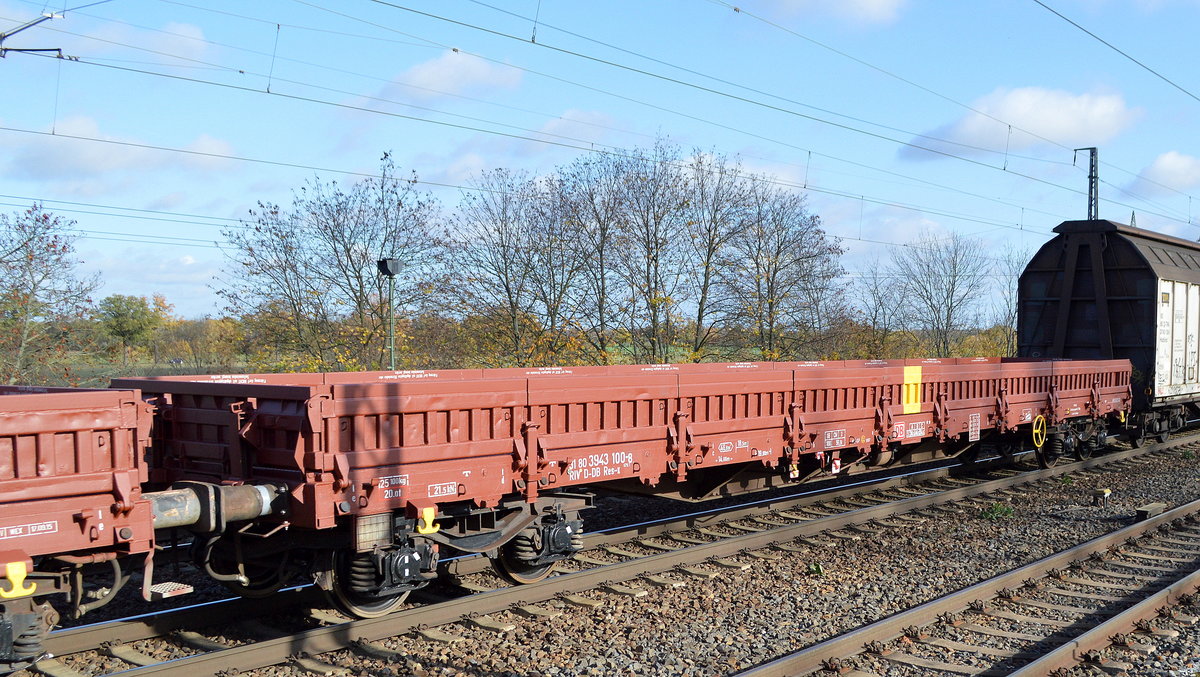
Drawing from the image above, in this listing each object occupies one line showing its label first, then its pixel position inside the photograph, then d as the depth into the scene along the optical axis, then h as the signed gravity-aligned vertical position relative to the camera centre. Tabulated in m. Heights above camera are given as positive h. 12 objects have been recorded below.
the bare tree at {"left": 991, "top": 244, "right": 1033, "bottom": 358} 35.94 +0.41
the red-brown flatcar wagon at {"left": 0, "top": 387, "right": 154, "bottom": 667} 4.91 -0.99
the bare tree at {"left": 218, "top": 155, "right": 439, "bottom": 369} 21.05 +0.88
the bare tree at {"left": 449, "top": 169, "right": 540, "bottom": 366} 22.53 +1.01
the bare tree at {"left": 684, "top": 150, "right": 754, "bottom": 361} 24.11 +2.81
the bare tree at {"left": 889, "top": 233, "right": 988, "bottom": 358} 40.84 +1.36
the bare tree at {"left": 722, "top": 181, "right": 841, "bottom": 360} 24.42 +1.63
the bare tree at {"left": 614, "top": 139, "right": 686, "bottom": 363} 23.38 +2.15
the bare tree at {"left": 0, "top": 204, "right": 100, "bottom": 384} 16.23 +0.32
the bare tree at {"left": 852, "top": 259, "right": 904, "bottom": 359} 27.34 +0.19
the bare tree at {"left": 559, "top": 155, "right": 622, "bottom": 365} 23.20 +1.81
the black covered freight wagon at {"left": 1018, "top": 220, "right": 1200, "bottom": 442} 17.47 +0.73
